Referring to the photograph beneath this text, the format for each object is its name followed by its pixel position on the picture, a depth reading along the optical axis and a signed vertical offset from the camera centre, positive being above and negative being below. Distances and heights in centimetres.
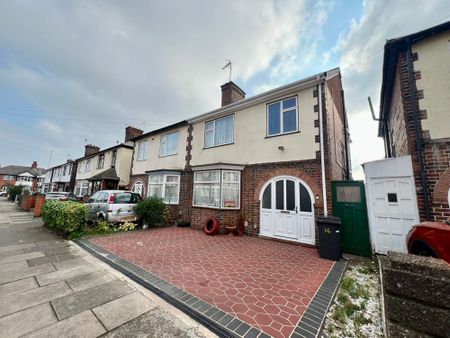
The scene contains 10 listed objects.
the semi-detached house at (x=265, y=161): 722 +173
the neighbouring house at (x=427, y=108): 506 +272
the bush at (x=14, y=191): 2529 +6
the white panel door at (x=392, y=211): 545 -30
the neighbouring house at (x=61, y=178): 2741 +257
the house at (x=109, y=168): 1728 +280
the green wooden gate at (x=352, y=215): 612 -51
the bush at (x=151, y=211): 977 -83
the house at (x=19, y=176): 5247 +455
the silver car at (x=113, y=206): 931 -63
